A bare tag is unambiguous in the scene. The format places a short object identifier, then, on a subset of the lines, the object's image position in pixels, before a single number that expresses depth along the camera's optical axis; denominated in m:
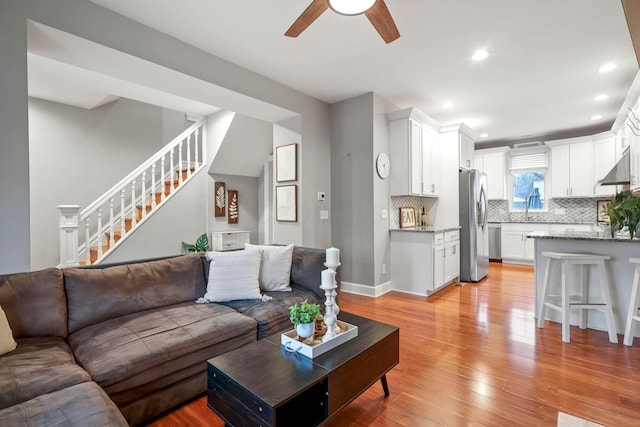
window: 6.50
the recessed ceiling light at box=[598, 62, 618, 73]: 3.34
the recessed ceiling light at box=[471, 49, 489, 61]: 3.05
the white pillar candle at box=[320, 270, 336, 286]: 1.69
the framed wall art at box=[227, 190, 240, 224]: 5.79
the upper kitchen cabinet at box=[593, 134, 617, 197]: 5.53
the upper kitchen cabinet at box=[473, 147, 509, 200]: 6.78
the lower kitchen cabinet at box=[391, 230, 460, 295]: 4.11
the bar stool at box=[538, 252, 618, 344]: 2.74
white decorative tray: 1.56
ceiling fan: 1.79
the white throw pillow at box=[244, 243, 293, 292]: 2.77
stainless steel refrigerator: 4.89
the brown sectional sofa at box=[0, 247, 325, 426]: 1.27
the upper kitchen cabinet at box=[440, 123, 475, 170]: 4.96
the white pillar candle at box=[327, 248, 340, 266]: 1.77
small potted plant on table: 1.62
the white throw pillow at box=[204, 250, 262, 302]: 2.48
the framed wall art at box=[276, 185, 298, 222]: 4.14
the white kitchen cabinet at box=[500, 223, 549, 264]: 6.28
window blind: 6.44
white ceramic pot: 1.63
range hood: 4.02
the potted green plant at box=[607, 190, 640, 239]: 2.75
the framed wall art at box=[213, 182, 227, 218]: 5.51
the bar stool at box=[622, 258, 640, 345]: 2.59
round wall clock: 4.20
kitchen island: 2.86
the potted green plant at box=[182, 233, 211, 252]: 4.93
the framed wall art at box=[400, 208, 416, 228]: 4.74
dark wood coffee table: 1.29
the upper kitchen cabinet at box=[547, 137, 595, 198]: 5.87
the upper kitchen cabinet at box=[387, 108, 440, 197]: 4.33
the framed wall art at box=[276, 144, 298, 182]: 4.14
